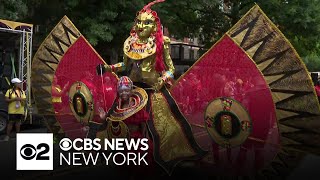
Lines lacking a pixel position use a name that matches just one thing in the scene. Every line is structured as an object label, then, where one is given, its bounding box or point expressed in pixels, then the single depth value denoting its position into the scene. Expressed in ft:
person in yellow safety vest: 19.71
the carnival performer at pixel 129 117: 10.64
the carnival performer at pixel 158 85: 10.80
